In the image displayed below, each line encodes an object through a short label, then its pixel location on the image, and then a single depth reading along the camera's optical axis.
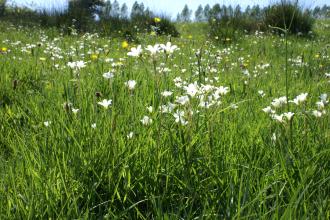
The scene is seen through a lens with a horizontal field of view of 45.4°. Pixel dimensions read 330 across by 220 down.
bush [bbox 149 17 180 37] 11.62
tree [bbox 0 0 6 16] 16.43
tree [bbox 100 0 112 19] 12.07
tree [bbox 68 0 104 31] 11.07
